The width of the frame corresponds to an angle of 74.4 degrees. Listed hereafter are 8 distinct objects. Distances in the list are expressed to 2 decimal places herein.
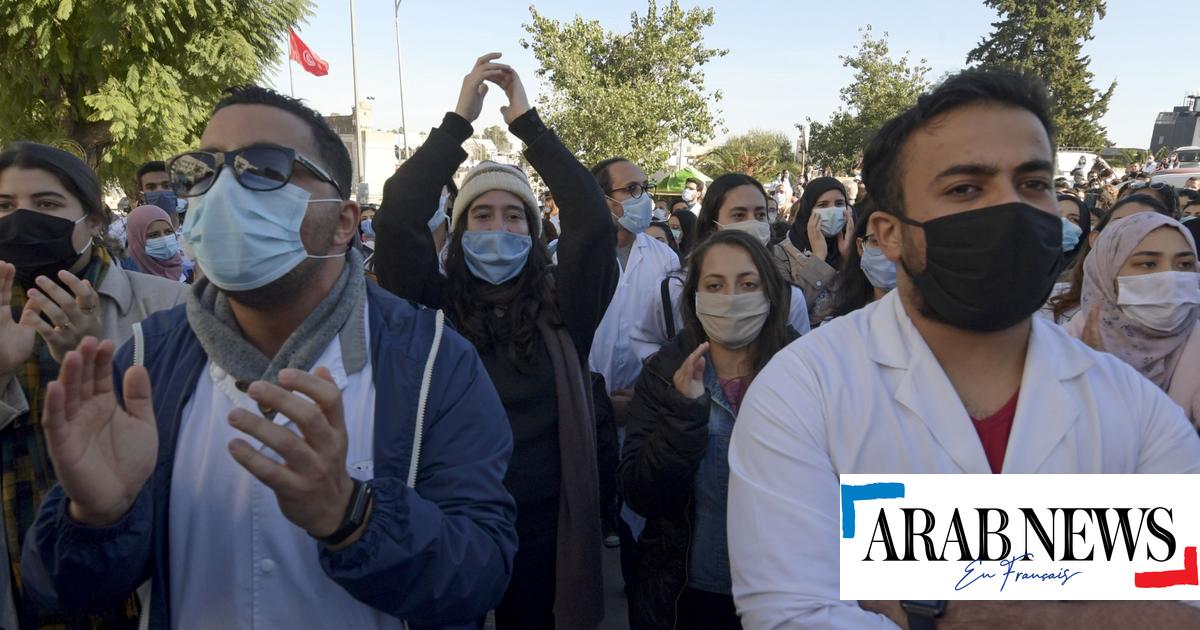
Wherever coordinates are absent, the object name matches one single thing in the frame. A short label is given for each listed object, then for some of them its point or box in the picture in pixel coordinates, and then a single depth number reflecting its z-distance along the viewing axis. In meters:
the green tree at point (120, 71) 16.38
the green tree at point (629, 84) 23.52
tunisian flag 21.58
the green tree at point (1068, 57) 48.69
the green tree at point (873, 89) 29.53
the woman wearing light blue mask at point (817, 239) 4.79
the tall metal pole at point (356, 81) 28.05
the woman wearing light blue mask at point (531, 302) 2.85
